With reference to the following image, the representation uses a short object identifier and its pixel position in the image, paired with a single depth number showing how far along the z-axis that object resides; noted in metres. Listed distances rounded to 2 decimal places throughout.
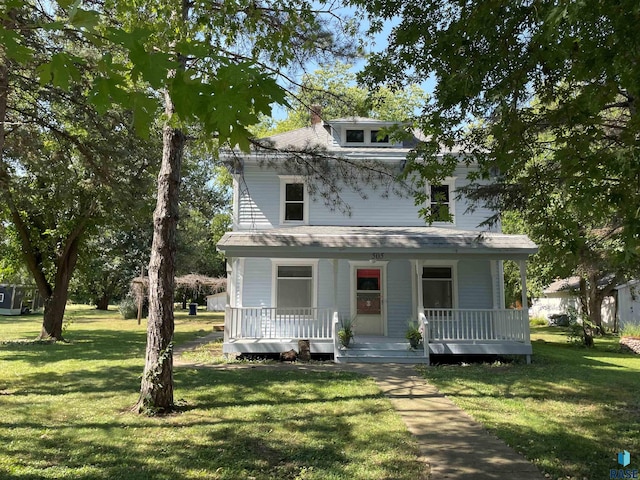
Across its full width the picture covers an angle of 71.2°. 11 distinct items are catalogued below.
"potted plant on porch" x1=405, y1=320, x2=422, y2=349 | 12.07
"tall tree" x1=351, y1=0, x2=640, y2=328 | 3.47
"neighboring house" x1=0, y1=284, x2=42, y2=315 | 37.38
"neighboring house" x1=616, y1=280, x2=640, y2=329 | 22.92
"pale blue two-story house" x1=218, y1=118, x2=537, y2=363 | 12.38
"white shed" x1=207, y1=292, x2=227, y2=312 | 46.22
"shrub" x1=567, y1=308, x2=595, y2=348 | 16.67
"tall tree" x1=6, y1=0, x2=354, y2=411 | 6.66
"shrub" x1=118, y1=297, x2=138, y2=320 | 31.45
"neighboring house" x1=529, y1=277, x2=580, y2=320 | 31.84
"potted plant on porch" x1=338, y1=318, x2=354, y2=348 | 12.15
